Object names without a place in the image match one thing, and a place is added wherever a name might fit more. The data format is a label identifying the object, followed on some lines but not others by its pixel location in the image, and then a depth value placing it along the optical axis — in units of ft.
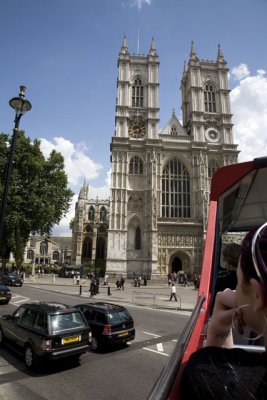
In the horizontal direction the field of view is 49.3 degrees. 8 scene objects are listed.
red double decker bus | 6.74
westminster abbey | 121.70
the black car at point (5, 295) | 52.49
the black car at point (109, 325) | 26.68
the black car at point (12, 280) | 92.58
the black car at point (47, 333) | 21.31
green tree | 86.84
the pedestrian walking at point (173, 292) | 63.21
